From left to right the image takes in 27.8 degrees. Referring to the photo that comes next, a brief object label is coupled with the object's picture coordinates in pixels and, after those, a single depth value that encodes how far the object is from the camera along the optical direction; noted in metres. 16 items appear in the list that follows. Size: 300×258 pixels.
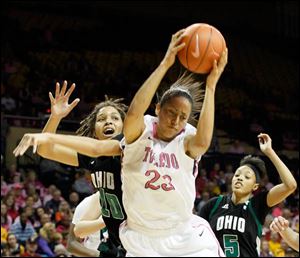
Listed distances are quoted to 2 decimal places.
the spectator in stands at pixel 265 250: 10.36
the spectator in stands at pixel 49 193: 10.24
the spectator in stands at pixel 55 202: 9.99
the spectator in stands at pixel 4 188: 10.09
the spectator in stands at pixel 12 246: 8.48
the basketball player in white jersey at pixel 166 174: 3.51
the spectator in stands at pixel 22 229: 8.98
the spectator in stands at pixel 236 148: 14.12
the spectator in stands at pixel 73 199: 10.34
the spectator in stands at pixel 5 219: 9.04
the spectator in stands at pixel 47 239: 8.68
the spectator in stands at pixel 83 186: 10.83
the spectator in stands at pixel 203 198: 11.10
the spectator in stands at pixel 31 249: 8.52
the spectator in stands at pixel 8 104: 12.69
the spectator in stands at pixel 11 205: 9.35
